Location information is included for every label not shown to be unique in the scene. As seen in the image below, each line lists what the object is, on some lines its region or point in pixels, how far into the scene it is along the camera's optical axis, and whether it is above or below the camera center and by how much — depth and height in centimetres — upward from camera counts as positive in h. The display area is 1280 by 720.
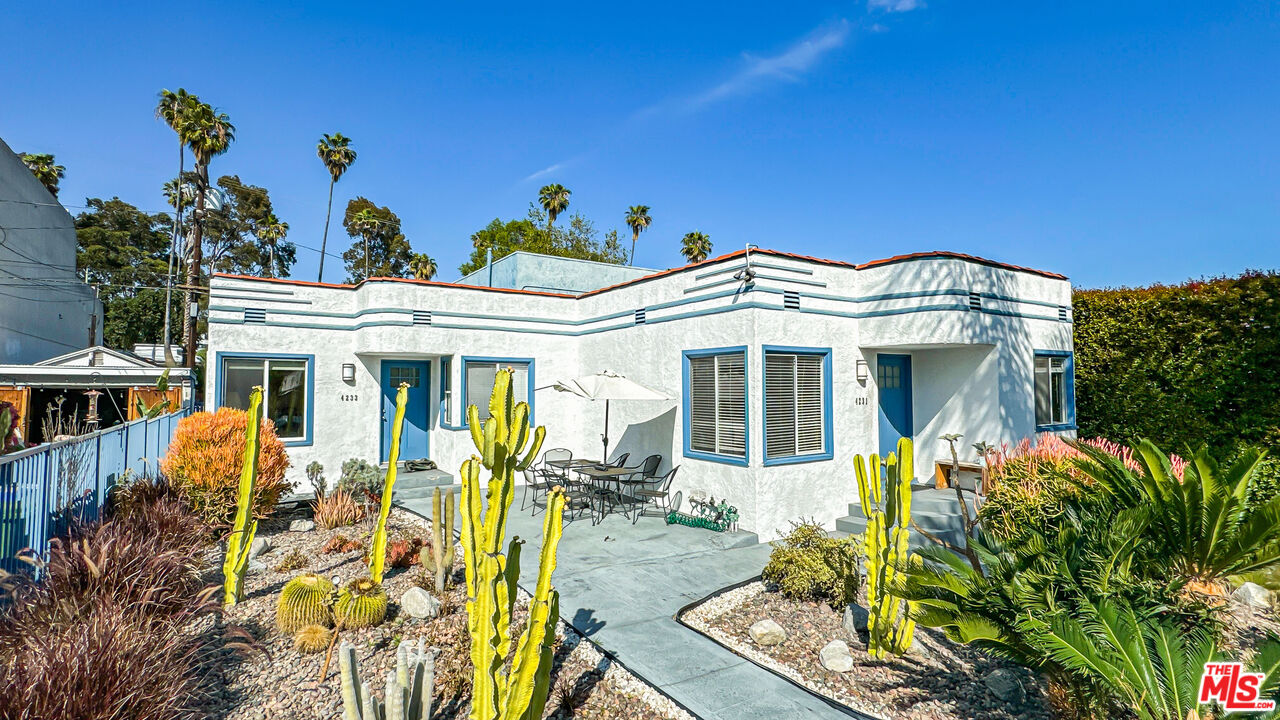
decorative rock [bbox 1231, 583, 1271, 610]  721 -251
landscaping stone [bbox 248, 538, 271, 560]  816 -236
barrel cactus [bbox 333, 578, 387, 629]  558 -217
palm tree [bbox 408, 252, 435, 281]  3825 +745
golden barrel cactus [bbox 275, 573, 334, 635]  551 -212
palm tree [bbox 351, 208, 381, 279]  3809 +1021
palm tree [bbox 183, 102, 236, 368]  2288 +923
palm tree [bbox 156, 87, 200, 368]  2389 +1094
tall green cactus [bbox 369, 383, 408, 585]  653 -143
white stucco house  959 +44
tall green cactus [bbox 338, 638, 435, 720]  367 -201
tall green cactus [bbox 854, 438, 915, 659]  502 -144
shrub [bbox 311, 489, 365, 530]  927 -208
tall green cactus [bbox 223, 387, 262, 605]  614 -154
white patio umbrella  997 -10
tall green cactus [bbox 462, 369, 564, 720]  374 -136
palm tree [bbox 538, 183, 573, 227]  3681 +1134
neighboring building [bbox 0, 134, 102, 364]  2027 +397
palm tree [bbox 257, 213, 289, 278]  3719 +930
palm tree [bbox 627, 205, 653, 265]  3812 +1047
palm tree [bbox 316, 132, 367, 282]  3130 +1194
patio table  1001 -153
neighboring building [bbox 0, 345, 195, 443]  1911 -14
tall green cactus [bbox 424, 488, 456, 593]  631 -181
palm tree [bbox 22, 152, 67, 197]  3008 +1057
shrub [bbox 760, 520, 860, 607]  648 -206
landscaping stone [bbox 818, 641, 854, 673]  510 -236
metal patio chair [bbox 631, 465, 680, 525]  1024 -194
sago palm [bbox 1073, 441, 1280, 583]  421 -96
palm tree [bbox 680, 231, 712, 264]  3706 +862
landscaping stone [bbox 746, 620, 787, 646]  561 -237
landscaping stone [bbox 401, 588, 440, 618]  593 -225
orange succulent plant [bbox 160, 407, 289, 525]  828 -124
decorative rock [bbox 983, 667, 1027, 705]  467 -241
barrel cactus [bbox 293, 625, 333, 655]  525 -230
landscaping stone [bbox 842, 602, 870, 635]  586 -238
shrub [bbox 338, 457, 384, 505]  1124 -196
